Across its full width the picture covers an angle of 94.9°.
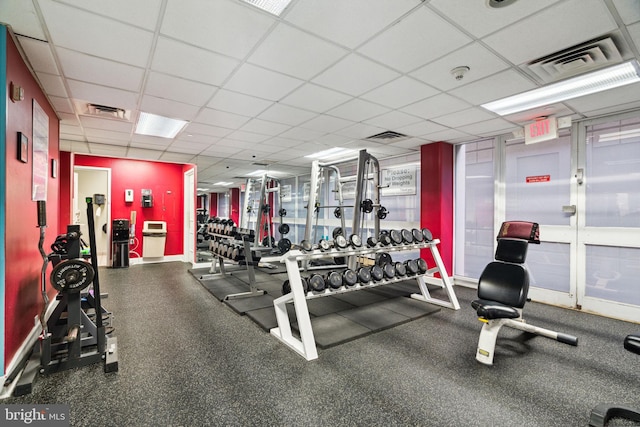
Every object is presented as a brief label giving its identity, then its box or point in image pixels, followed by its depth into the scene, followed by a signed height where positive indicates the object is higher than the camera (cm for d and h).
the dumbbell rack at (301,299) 253 -82
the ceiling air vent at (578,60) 219 +126
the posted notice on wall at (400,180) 596 +71
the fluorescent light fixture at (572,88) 262 +128
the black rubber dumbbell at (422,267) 393 -71
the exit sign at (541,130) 368 +109
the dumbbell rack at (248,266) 411 -79
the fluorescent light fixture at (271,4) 179 +129
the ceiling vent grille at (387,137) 460 +126
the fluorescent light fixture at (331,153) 588 +127
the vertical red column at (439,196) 508 +32
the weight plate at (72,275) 219 -49
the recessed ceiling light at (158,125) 402 +128
